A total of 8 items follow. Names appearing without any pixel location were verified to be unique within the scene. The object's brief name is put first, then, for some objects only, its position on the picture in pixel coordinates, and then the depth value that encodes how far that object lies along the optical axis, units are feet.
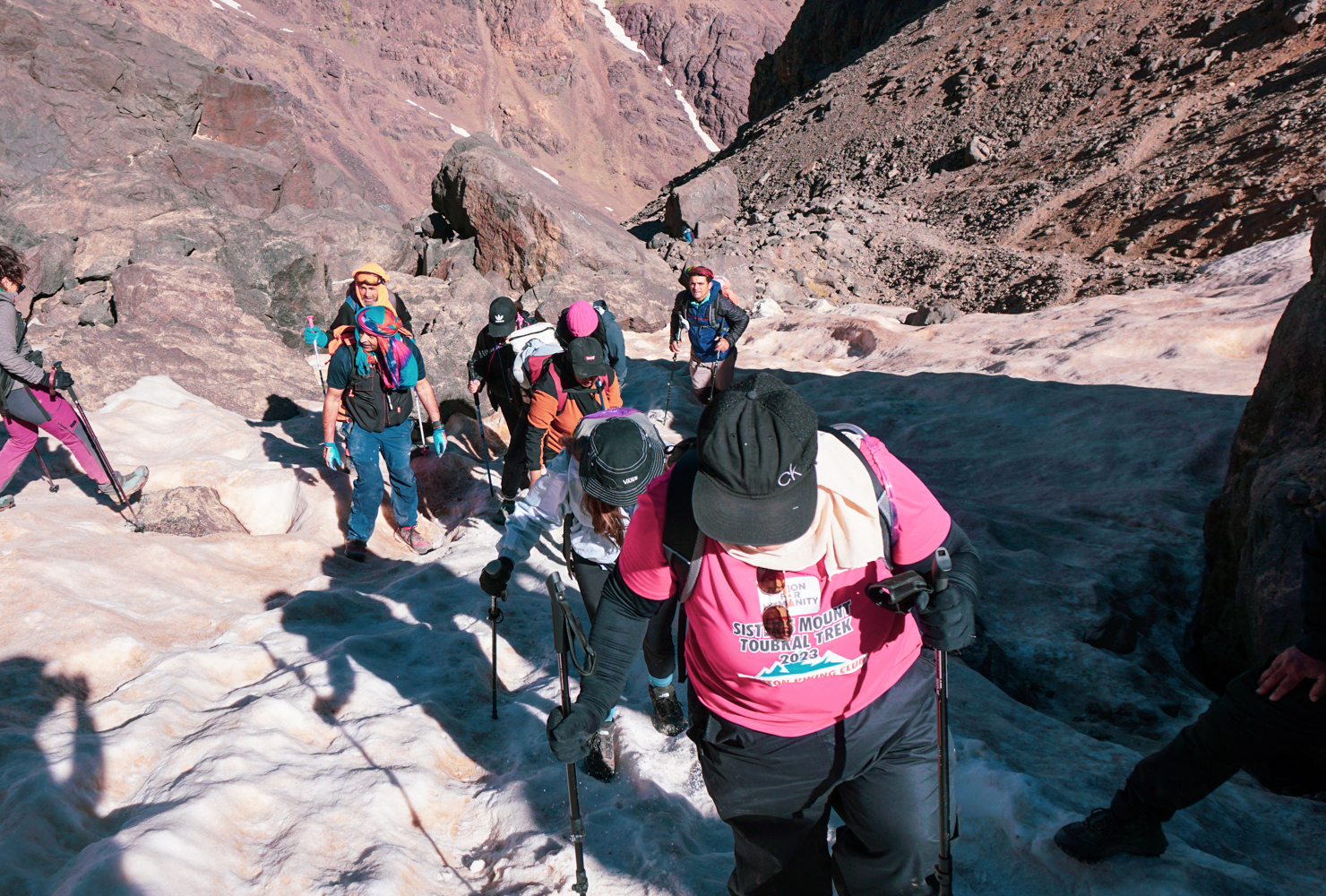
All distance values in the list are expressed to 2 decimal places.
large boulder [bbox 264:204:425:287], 48.37
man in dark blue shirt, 17.74
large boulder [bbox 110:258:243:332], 33.73
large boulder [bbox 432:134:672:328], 45.91
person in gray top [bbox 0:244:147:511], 16.35
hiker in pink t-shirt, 6.48
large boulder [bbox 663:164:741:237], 78.07
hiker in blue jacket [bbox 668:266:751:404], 24.91
